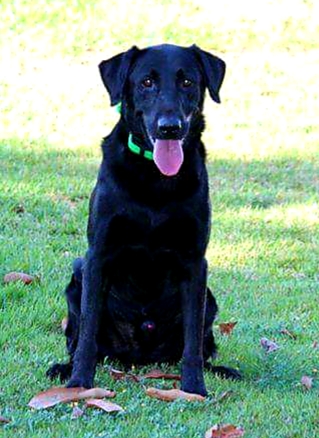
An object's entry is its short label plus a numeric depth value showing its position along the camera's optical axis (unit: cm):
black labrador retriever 855
